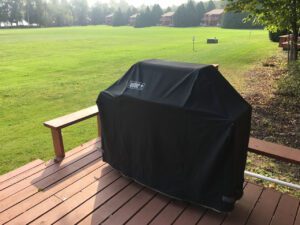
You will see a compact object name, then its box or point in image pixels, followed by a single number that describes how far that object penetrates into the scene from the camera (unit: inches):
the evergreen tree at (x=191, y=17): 2901.1
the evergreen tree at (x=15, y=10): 3309.5
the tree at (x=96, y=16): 4699.8
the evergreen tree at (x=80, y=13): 4448.8
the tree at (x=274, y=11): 379.2
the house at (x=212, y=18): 2992.1
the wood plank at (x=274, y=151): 130.4
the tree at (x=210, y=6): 3289.9
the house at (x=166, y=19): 3531.5
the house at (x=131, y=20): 3949.3
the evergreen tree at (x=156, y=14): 3454.7
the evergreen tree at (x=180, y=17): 2901.1
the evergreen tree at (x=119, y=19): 3868.1
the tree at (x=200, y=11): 2965.1
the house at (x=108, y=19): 4640.0
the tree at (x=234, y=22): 2226.9
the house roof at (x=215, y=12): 3105.3
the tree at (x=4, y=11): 3208.7
